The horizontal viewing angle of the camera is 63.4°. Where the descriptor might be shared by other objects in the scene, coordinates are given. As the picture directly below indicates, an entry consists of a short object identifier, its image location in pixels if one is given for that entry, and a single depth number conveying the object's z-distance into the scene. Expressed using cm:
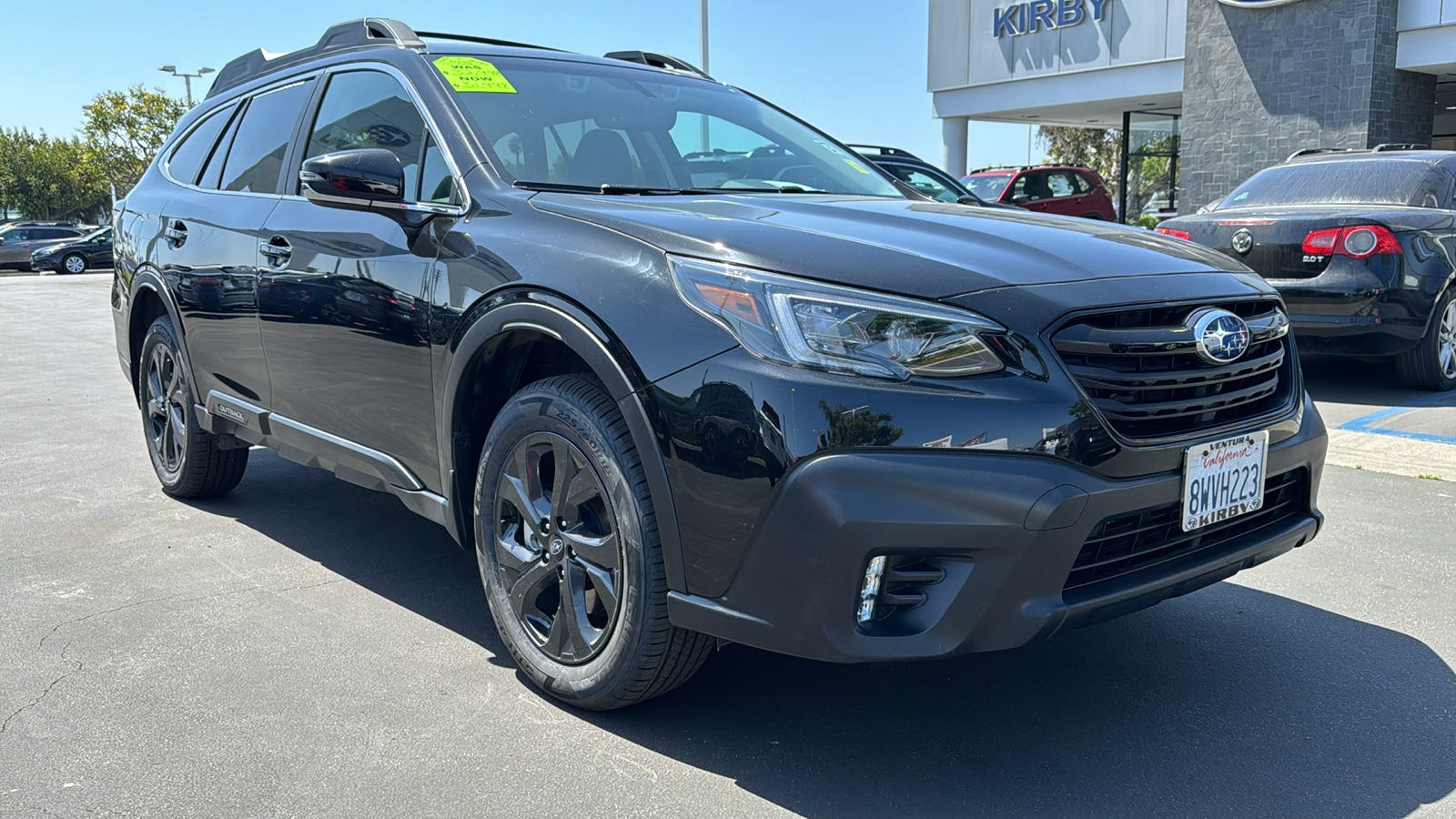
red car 1886
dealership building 1888
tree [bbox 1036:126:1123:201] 5209
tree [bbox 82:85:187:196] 4878
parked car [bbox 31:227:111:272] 3397
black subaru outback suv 237
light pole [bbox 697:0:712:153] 1783
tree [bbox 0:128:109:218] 6128
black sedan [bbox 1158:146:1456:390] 714
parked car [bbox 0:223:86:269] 3453
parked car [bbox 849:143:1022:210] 1014
